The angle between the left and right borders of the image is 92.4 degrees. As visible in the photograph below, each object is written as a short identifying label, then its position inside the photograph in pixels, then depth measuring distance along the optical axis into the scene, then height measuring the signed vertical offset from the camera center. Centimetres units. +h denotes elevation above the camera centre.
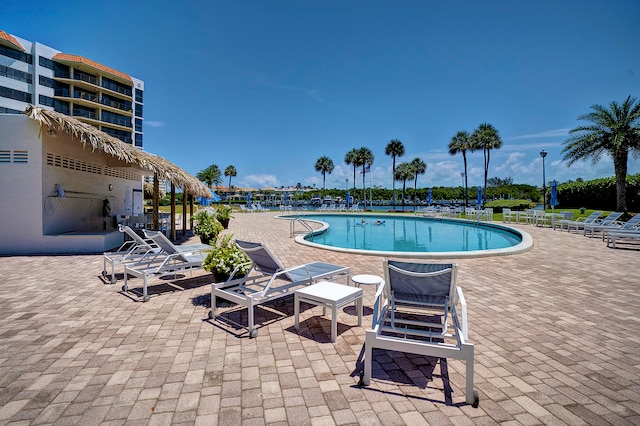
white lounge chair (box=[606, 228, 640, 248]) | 970 -85
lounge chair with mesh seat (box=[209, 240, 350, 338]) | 370 -101
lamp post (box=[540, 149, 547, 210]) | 2230 +396
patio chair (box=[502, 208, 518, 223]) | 1903 -52
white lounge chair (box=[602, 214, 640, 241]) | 1085 -67
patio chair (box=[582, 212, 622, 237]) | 1239 -70
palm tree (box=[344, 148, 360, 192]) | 5109 +822
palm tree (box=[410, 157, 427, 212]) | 6086 +788
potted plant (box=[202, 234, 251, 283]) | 438 -81
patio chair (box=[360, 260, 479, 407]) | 237 -102
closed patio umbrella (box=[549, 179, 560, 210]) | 1958 +97
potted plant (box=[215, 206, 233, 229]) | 1509 -41
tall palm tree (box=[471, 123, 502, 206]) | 3769 +819
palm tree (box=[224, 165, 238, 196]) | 7594 +889
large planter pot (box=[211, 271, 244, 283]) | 444 -101
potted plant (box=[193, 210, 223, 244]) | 996 -69
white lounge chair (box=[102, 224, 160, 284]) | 596 -105
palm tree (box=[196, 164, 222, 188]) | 7168 +834
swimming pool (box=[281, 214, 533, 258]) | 956 -144
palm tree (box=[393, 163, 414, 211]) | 6128 +727
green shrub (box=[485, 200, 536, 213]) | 2602 +24
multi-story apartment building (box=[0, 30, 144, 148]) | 3481 +1548
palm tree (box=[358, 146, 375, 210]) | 5009 +834
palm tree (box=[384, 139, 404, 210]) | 4628 +886
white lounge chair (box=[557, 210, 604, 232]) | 1405 -66
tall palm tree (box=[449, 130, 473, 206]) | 3978 +836
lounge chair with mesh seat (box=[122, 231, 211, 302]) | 504 -105
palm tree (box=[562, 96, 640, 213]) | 1861 +454
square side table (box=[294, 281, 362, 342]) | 334 -101
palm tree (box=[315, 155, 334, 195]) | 6438 +891
